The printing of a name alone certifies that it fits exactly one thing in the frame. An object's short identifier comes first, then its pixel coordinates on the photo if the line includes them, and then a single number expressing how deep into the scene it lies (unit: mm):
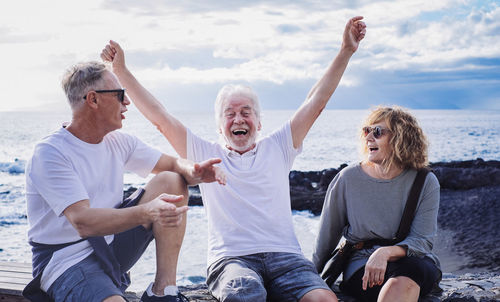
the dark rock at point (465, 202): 10141
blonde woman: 3660
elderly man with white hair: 3717
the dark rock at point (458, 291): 4191
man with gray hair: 3236
